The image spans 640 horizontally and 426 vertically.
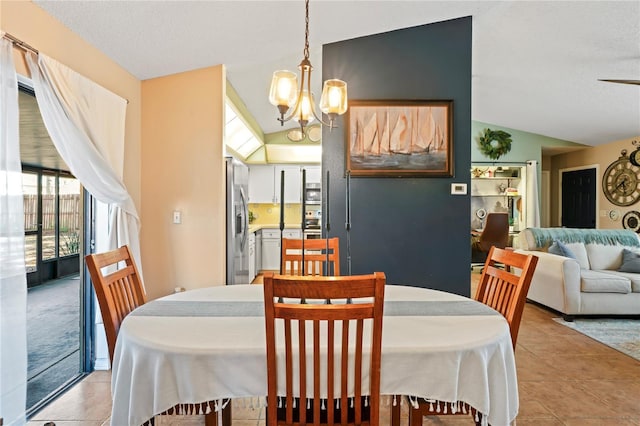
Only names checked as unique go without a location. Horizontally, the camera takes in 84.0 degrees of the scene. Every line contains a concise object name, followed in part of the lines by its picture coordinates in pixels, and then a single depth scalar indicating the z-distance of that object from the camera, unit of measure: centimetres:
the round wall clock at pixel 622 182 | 603
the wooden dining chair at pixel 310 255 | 236
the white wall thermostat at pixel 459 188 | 333
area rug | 307
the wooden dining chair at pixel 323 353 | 106
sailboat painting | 331
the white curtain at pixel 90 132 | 199
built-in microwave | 632
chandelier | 183
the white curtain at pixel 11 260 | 168
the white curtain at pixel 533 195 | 689
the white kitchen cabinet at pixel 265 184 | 650
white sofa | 368
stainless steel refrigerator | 333
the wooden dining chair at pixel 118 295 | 139
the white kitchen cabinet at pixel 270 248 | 600
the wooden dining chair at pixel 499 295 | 139
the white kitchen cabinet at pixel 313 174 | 648
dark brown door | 688
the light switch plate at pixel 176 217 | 310
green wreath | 695
